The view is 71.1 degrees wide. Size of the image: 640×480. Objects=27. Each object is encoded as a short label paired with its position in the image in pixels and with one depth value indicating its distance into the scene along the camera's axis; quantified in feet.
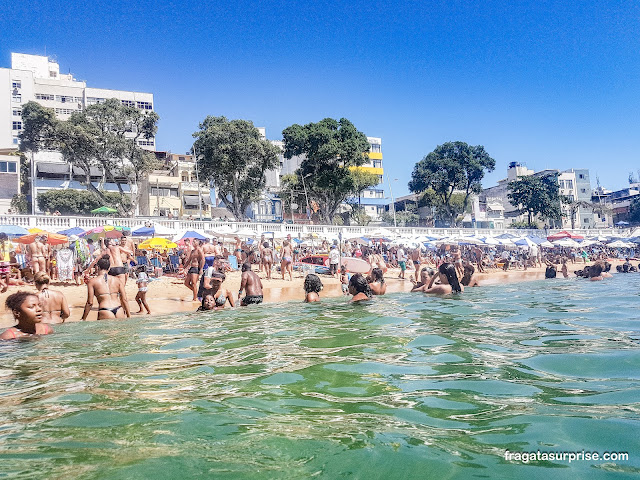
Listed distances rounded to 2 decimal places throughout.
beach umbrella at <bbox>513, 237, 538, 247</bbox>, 103.99
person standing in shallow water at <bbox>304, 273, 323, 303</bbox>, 33.35
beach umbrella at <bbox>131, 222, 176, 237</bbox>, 68.64
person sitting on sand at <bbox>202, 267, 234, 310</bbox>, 30.62
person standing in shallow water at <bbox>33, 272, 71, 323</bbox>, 23.54
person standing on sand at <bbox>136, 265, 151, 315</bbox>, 29.78
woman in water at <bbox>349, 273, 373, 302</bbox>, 32.65
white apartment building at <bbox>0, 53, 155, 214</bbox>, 171.73
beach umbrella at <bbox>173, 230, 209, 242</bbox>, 64.54
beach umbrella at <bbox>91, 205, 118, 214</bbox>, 88.49
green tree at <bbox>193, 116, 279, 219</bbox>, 114.73
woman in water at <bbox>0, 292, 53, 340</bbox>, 20.72
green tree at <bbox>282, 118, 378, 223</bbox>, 133.18
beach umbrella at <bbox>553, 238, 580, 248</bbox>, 116.37
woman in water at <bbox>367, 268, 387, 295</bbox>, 35.10
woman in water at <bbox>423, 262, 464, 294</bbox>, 36.32
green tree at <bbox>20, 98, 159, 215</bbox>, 110.32
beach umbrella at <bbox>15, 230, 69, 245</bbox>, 53.78
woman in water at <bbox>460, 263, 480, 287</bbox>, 47.34
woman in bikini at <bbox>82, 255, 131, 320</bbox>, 26.51
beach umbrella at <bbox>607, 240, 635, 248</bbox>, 122.52
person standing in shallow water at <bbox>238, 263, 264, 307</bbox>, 32.86
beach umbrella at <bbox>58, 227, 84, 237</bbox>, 63.13
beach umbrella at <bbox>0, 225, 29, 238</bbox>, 59.21
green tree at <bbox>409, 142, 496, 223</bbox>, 171.53
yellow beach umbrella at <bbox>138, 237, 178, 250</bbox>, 59.00
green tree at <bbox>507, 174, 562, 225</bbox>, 174.19
